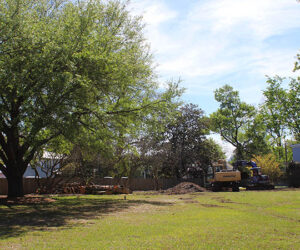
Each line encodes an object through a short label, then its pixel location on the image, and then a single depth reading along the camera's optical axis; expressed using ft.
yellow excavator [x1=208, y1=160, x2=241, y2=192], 105.29
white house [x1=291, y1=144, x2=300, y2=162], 155.39
